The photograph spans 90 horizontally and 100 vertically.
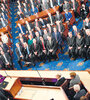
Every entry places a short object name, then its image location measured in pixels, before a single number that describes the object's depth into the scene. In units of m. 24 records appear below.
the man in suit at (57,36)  7.01
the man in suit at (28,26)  8.97
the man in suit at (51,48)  6.68
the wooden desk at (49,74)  3.92
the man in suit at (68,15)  8.26
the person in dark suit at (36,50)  6.95
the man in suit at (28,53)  6.99
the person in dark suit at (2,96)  4.32
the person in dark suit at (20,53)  7.08
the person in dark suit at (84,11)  8.16
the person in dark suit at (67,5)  8.91
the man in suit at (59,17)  8.48
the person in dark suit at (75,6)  8.73
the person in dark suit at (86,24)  6.52
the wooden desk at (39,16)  9.44
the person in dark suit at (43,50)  6.77
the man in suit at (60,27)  7.41
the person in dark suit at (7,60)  7.11
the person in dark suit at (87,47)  5.85
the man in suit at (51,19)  8.63
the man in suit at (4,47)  7.90
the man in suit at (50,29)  7.53
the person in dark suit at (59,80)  4.12
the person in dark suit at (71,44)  6.26
